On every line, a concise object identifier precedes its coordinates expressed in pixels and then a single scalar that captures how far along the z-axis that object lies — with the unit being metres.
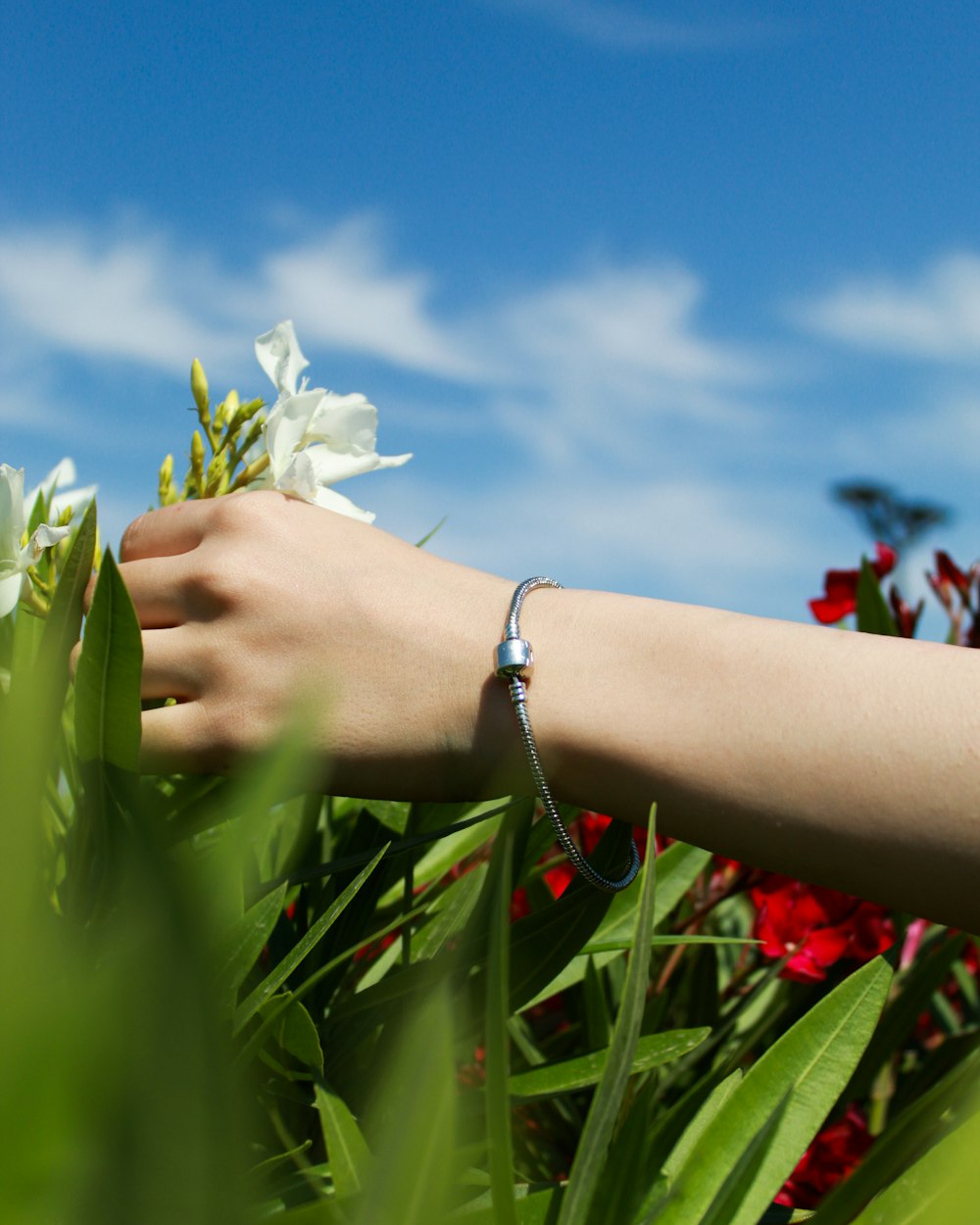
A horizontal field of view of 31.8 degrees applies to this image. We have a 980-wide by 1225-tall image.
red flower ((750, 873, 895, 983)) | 0.55
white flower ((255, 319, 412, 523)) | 0.44
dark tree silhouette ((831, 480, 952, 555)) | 18.74
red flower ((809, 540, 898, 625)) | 0.86
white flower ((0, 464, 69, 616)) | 0.41
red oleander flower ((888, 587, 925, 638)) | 0.73
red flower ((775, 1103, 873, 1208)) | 0.55
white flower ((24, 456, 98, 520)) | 0.51
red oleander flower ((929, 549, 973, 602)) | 0.81
